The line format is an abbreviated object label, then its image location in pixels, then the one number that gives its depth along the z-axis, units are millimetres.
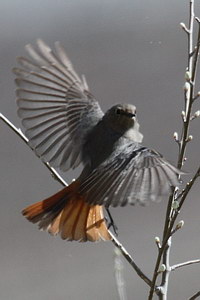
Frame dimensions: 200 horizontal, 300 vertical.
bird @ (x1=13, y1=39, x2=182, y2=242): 5621
